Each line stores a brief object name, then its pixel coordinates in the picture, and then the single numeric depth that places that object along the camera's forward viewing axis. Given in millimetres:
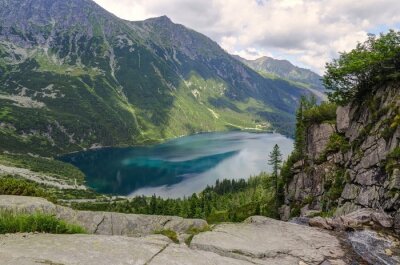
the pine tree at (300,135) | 98438
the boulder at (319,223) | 22281
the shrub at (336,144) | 69250
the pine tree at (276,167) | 116125
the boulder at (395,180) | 37219
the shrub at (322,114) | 89875
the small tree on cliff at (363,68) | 51094
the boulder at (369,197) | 42406
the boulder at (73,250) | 10297
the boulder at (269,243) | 14891
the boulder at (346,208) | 47300
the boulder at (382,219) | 22750
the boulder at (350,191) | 50838
